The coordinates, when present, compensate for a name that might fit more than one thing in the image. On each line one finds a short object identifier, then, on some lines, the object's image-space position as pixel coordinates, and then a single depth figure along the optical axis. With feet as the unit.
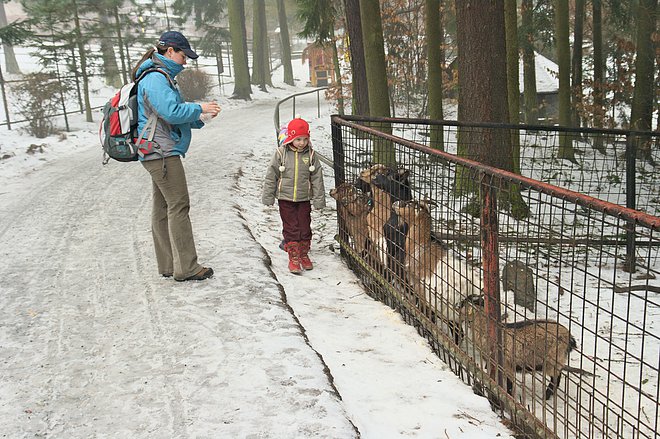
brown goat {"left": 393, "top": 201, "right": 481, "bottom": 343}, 14.67
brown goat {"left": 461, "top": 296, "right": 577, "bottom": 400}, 12.64
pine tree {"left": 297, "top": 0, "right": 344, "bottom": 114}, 50.93
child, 20.43
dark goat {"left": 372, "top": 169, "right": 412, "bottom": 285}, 17.25
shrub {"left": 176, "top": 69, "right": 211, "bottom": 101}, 94.32
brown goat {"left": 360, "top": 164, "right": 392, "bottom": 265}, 18.37
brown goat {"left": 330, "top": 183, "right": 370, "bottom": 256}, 20.40
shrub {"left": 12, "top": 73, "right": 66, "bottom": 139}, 53.57
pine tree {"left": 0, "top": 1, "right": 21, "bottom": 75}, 121.28
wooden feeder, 162.67
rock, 17.72
